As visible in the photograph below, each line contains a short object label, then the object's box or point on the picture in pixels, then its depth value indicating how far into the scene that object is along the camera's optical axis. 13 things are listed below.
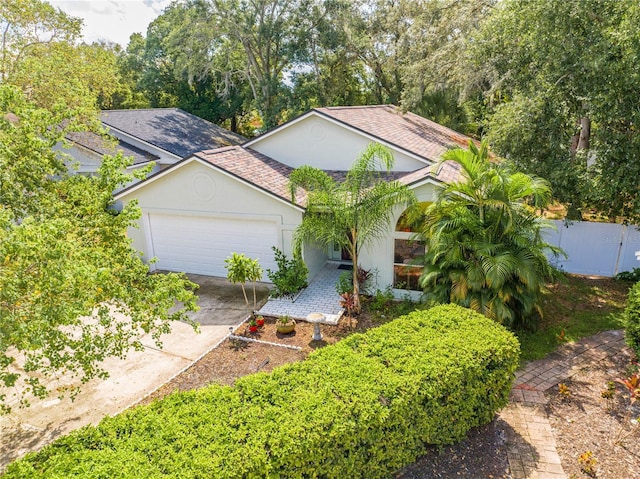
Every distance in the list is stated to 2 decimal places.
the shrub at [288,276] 13.16
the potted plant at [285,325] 10.98
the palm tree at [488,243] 9.57
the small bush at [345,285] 12.84
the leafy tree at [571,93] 10.78
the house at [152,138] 22.56
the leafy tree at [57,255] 4.48
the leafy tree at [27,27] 18.75
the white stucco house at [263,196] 12.81
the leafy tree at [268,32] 28.22
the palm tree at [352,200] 10.88
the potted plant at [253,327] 11.16
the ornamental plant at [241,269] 11.09
